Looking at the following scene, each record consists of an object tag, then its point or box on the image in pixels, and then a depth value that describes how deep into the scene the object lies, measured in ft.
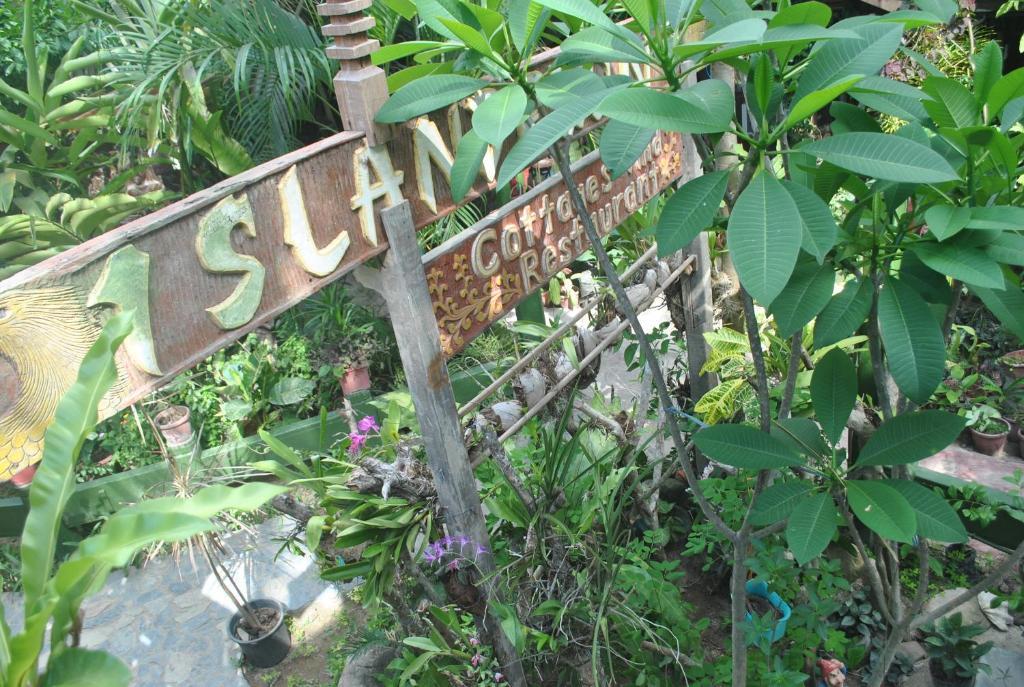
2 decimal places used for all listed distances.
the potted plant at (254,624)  11.41
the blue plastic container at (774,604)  8.81
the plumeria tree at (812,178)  4.22
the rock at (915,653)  9.33
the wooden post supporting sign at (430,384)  6.28
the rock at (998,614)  9.98
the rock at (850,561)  10.40
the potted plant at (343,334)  16.26
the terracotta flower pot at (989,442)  13.84
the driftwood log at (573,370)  8.07
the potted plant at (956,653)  8.90
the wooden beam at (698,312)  11.38
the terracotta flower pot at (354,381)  16.24
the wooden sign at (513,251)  6.78
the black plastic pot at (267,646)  11.45
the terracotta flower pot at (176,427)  15.33
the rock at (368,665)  8.48
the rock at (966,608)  10.00
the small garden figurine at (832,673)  8.82
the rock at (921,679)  9.14
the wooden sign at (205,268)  4.32
